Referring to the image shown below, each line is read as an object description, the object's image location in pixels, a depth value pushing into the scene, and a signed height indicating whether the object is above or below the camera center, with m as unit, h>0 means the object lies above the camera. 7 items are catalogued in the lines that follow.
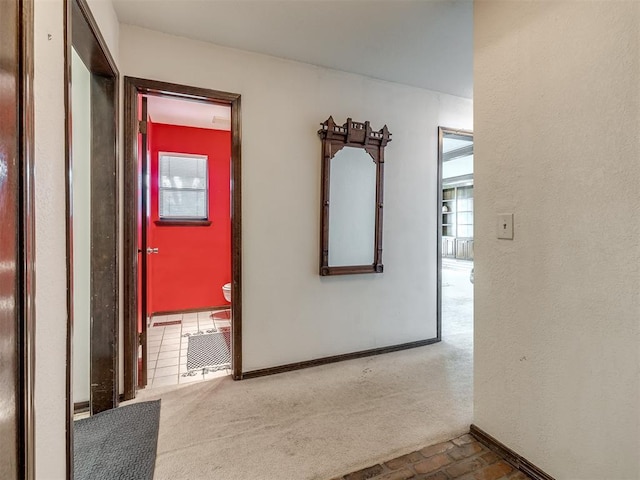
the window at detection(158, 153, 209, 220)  4.27 +0.66
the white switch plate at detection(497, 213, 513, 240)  1.62 +0.07
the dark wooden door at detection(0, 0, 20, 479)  0.81 +0.00
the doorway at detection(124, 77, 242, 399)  2.47 -0.01
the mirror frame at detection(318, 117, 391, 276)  2.71 +0.67
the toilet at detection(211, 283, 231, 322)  3.79 -0.98
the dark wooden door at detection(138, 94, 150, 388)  2.29 +0.03
